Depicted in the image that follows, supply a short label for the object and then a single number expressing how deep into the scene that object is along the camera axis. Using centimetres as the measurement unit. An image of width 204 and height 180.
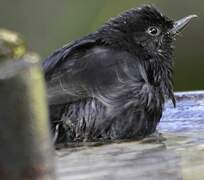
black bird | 1051
